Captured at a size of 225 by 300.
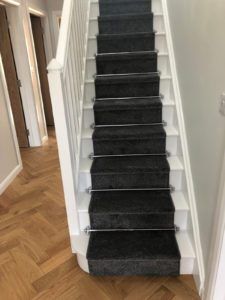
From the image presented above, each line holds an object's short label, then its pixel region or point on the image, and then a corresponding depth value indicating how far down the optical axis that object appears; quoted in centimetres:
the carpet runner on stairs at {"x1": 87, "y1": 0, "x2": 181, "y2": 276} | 155
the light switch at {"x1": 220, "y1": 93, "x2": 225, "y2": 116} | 109
